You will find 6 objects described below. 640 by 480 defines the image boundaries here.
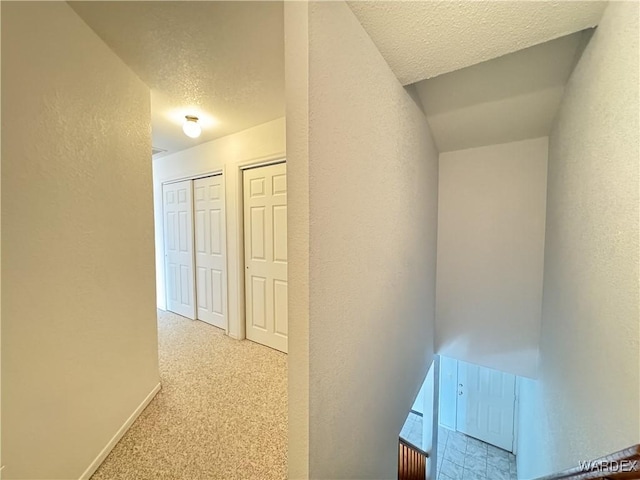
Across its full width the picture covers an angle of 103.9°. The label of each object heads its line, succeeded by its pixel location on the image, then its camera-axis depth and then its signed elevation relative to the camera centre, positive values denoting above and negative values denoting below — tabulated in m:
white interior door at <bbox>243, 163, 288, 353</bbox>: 2.55 -0.25
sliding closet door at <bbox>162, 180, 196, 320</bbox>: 3.43 -0.22
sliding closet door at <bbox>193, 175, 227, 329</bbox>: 3.05 -0.25
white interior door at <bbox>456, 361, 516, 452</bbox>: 4.14 -2.99
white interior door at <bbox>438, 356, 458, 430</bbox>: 4.58 -3.00
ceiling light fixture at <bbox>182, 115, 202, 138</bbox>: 2.34 +0.99
